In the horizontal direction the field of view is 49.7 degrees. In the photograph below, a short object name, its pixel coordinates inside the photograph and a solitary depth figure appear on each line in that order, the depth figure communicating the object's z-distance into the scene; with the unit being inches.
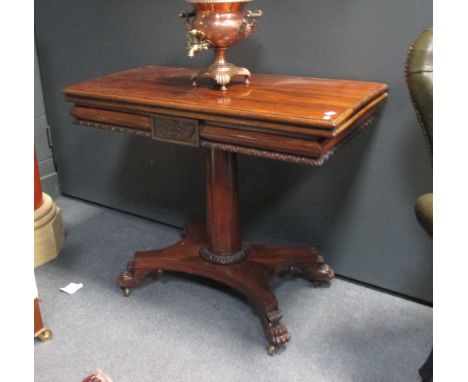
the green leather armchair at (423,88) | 46.0
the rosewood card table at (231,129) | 49.8
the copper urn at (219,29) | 55.8
